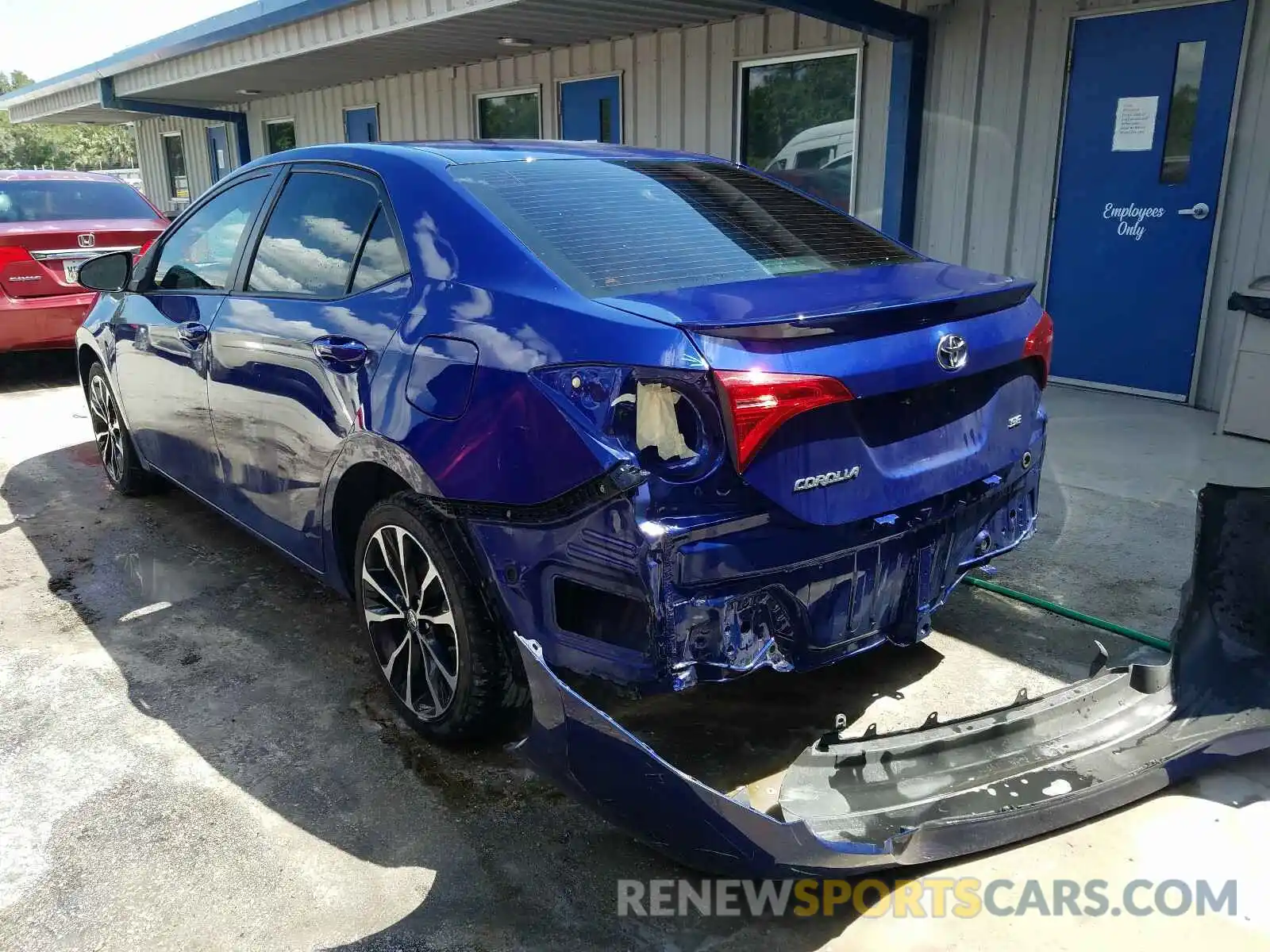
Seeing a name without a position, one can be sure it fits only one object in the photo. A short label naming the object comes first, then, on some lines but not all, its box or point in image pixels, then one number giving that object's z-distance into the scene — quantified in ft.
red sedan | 25.05
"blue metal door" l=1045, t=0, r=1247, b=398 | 19.88
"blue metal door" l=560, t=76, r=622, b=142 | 32.73
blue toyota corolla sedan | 7.26
